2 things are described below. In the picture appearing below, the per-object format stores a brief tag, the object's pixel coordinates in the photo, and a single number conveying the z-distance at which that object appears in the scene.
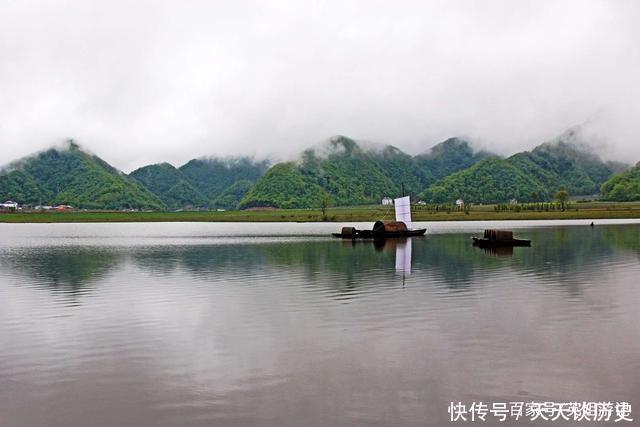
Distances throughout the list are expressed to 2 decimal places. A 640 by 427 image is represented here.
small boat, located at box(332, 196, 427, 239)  111.88
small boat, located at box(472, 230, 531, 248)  83.31
